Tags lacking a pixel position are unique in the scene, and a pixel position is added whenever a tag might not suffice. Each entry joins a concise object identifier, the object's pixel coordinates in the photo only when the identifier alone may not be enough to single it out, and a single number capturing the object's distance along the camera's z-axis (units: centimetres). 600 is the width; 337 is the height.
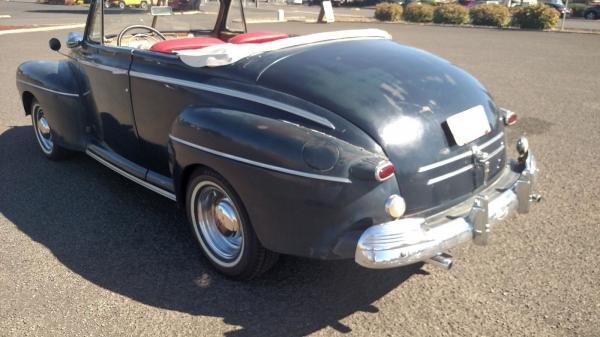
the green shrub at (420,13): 2348
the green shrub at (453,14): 2237
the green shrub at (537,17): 1925
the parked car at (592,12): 2946
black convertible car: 248
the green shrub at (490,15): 2081
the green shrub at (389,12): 2418
